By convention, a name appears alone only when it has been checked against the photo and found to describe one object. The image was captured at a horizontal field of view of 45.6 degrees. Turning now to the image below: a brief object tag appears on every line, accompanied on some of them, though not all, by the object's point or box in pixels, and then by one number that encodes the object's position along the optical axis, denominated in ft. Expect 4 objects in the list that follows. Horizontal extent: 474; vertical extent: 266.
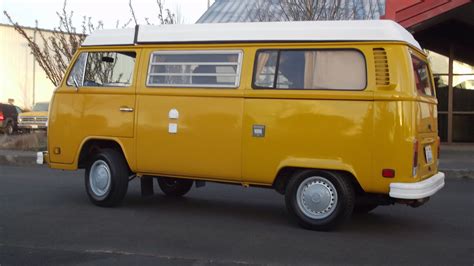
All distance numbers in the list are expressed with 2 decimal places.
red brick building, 58.23
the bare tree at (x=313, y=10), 52.39
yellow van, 20.80
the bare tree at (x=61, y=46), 56.80
